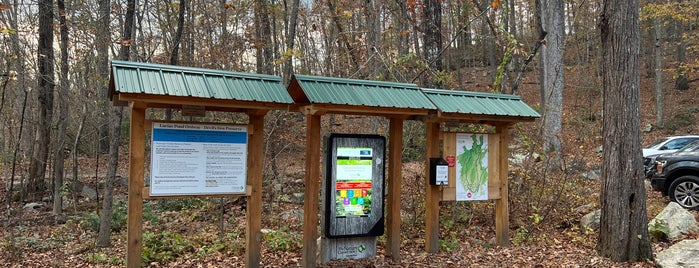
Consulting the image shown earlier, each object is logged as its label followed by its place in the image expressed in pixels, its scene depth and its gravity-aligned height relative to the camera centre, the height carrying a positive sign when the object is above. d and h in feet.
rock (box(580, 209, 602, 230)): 24.45 -3.00
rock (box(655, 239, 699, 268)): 18.17 -3.66
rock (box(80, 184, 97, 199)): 42.33 -2.92
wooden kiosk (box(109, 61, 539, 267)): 14.75 +1.94
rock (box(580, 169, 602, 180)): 37.25 -0.83
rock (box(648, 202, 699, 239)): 23.31 -2.90
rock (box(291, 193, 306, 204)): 34.32 -2.72
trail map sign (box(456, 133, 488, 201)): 20.89 -0.15
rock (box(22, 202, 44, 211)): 36.97 -3.74
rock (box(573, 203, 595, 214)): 27.58 -2.66
